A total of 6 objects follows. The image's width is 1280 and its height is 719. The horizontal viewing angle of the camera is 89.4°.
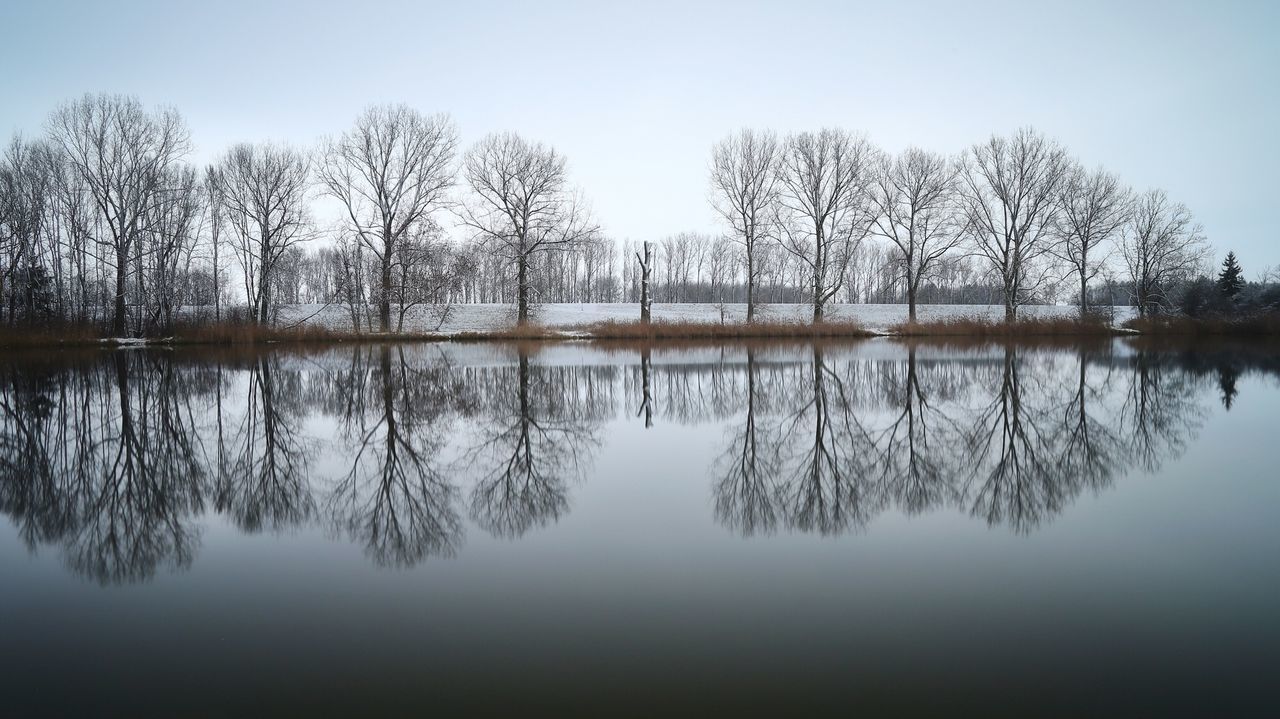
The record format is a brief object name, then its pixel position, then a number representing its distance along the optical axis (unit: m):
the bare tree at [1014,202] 34.78
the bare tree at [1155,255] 41.31
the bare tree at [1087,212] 36.97
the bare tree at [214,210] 35.16
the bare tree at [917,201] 35.12
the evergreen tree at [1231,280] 44.95
